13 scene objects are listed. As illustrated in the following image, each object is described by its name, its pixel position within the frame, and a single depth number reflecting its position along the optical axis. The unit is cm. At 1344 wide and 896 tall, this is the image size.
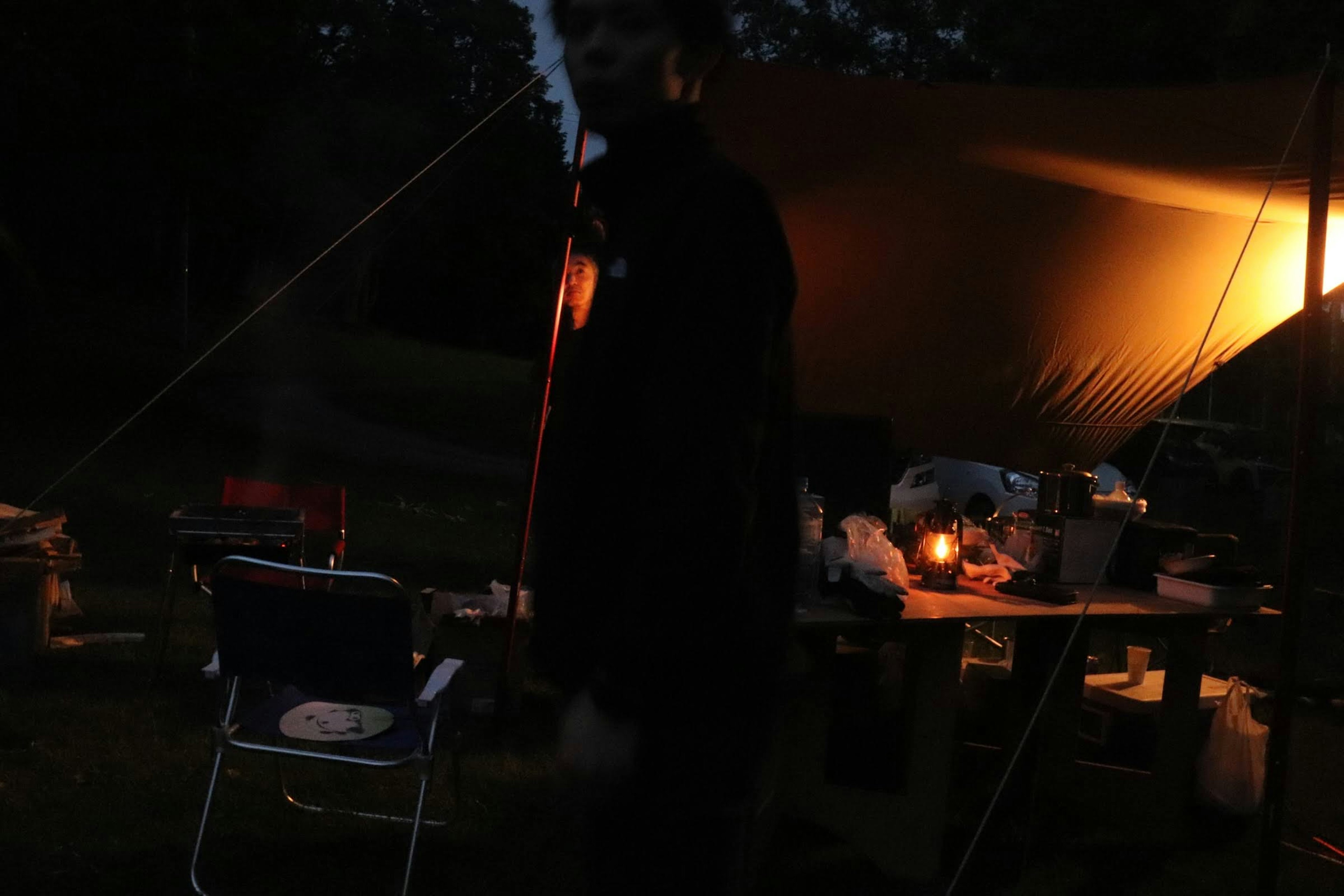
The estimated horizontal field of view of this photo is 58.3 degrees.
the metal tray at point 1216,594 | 399
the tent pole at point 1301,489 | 322
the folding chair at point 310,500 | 534
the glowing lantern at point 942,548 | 393
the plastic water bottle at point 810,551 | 347
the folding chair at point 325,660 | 294
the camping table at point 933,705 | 353
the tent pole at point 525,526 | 432
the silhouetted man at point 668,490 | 112
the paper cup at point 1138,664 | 474
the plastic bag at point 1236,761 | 408
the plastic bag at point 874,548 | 355
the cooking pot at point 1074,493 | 426
